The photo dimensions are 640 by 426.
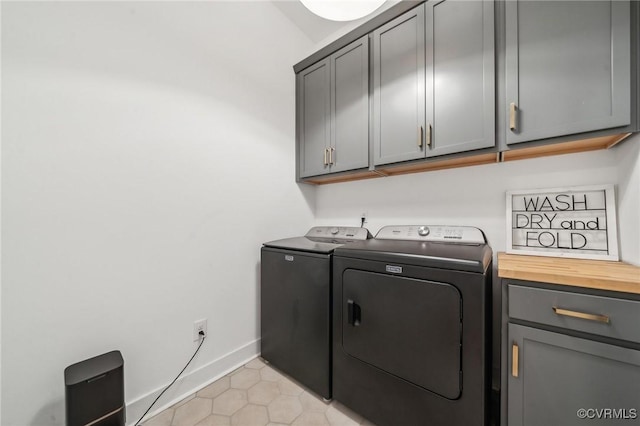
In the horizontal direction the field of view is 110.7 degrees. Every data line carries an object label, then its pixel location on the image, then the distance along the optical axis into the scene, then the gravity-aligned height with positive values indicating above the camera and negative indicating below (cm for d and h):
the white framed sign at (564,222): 111 -5
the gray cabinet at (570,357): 75 -54
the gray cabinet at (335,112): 167 +84
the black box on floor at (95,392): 84 -72
